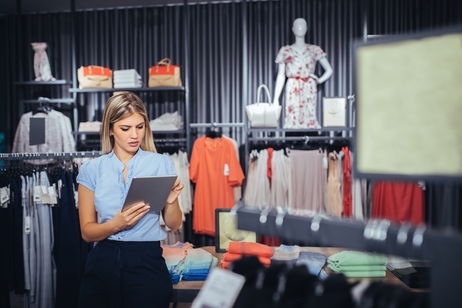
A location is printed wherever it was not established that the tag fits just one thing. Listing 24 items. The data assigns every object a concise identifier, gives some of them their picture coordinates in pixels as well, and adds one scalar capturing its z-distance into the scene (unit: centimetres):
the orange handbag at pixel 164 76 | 435
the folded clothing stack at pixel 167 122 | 438
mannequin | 423
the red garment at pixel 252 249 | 202
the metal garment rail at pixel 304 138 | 410
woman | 173
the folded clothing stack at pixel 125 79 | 439
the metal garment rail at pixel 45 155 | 270
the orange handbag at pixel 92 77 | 436
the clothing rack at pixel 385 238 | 77
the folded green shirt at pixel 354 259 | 205
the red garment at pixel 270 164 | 404
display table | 198
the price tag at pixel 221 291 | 92
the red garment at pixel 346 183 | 394
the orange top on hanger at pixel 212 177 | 420
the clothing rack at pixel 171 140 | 442
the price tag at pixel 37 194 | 299
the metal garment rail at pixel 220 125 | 425
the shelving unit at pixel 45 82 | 453
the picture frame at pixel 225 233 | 235
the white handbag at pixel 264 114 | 405
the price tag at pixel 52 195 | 300
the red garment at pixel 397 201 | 388
